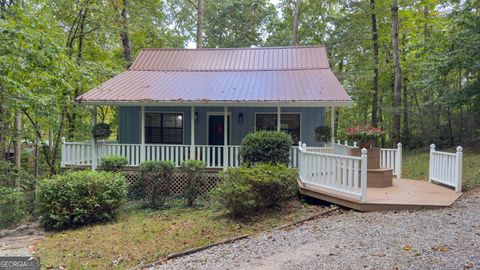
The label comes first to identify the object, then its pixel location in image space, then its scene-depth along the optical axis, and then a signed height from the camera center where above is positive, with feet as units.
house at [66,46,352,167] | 31.96 +3.19
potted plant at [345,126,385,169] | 25.46 -0.82
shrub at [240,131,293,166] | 27.76 -1.82
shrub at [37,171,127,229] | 22.24 -5.14
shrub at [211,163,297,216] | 20.47 -4.00
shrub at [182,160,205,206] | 28.27 -4.59
